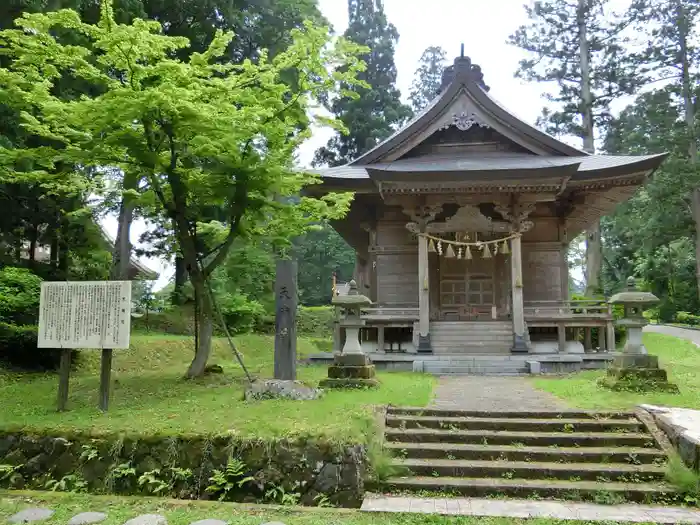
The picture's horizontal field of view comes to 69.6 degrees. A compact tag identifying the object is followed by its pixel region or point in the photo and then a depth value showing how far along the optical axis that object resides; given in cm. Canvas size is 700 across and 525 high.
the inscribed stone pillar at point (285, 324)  920
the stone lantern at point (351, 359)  1005
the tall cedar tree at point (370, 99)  3588
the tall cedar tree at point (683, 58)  2572
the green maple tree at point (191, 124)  771
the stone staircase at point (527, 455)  595
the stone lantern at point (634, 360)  920
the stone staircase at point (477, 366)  1335
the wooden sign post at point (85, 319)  767
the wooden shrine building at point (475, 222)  1483
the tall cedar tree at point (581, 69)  2841
